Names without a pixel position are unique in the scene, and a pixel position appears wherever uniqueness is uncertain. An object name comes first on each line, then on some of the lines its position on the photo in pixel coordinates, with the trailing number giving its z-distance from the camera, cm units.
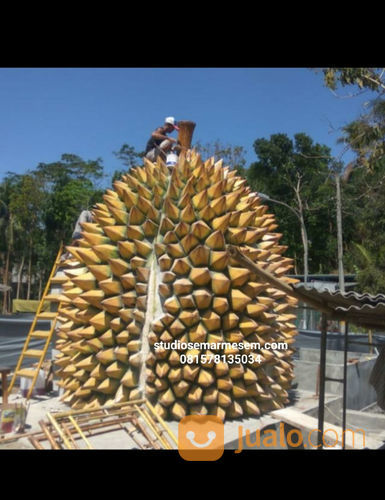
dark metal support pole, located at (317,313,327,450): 347
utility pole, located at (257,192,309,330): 1020
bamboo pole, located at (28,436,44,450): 352
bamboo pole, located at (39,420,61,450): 339
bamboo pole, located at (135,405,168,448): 384
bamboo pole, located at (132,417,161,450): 376
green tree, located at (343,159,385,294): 1650
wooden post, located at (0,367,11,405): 500
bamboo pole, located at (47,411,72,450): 332
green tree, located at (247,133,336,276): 2189
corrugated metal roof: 301
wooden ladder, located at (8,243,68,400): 538
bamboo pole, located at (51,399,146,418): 369
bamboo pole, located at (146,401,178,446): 386
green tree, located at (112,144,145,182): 2651
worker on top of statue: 579
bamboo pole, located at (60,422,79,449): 353
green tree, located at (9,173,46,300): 2416
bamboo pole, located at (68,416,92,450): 345
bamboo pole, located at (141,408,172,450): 383
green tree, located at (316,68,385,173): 1126
